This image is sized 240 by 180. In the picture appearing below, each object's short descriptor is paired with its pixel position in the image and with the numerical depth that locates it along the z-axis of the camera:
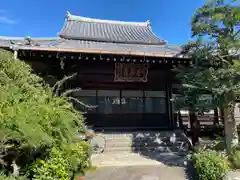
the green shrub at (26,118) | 3.50
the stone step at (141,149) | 7.51
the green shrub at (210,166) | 4.32
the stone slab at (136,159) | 5.93
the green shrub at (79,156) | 4.53
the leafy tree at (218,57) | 5.42
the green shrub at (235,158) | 5.26
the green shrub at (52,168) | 3.80
